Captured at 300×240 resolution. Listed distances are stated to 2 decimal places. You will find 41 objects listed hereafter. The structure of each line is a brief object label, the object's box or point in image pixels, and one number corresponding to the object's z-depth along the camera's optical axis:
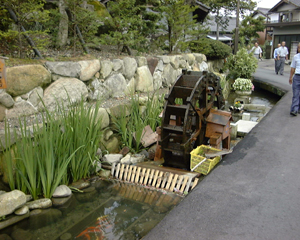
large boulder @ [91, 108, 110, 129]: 5.82
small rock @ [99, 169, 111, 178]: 5.28
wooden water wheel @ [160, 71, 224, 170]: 5.31
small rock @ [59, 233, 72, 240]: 3.58
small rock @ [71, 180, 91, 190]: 4.76
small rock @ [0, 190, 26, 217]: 3.74
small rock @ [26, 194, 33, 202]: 4.14
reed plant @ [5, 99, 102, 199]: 3.96
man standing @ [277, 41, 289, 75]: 15.93
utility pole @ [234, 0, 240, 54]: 18.17
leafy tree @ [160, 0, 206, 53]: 10.08
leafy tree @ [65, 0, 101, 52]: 6.50
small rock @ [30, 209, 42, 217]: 3.97
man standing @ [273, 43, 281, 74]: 16.87
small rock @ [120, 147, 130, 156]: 5.97
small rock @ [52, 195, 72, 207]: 4.23
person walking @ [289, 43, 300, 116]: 6.58
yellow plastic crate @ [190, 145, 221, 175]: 4.81
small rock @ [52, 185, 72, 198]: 4.33
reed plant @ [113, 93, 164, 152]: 5.99
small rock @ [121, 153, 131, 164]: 5.54
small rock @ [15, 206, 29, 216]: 3.88
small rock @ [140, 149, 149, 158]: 6.14
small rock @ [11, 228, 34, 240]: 3.57
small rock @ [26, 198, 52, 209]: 4.05
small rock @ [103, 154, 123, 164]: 5.58
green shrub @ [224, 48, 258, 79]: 12.93
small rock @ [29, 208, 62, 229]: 3.83
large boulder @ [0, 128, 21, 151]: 3.86
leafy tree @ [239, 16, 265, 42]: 29.75
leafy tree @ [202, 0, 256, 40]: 26.00
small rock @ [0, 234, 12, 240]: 3.54
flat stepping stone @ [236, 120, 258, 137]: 7.48
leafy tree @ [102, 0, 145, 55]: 7.55
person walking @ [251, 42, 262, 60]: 21.36
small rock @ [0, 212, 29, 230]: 3.69
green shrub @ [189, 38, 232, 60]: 12.63
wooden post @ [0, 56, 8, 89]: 4.30
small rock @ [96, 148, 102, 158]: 5.60
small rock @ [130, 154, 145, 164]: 5.63
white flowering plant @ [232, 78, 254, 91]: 11.35
